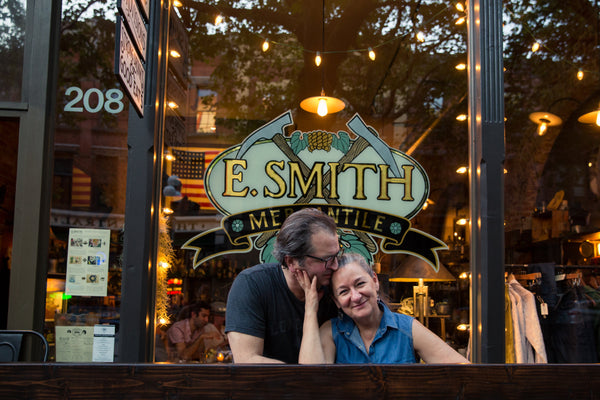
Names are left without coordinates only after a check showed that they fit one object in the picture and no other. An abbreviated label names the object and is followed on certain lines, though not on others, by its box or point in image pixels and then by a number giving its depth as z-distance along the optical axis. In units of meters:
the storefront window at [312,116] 4.26
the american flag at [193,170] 4.34
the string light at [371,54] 5.11
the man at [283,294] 2.61
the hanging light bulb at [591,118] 5.61
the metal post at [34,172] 3.67
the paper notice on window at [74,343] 3.98
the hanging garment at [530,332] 4.39
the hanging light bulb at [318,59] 4.91
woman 2.45
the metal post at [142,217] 3.55
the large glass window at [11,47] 3.83
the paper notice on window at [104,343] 3.97
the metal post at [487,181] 3.64
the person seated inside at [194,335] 4.32
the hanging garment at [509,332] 4.28
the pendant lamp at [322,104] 4.62
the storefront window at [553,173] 4.70
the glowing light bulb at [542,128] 5.86
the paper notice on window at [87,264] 4.02
